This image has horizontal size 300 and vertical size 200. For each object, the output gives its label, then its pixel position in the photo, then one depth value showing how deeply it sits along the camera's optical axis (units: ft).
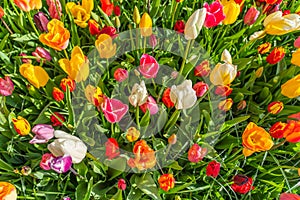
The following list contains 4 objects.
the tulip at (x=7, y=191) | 2.70
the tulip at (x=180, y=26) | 3.84
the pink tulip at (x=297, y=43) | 3.27
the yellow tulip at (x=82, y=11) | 3.62
